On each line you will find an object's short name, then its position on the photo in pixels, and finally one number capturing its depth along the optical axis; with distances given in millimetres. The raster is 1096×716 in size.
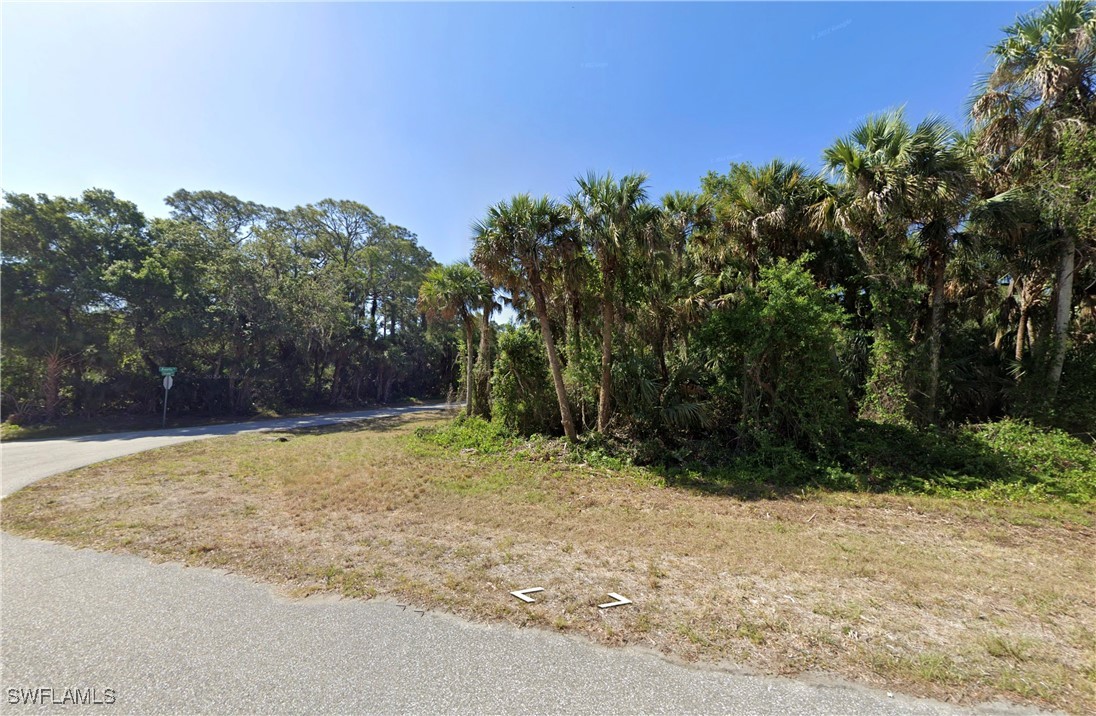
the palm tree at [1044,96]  8281
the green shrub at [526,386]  11883
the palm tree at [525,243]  9680
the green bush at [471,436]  11141
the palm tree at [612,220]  9172
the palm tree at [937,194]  8391
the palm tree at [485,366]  14661
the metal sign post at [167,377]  16539
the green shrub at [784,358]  8508
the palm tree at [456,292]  14366
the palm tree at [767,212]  10180
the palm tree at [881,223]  8611
